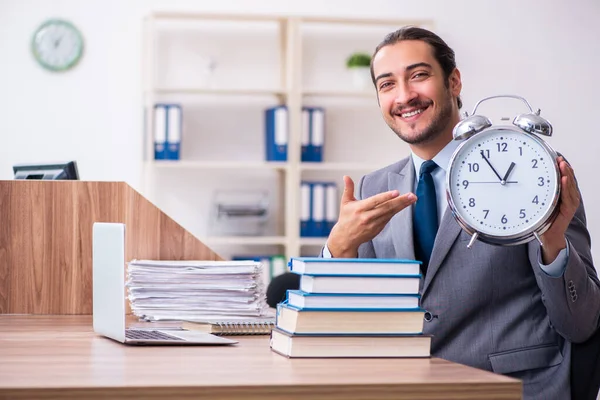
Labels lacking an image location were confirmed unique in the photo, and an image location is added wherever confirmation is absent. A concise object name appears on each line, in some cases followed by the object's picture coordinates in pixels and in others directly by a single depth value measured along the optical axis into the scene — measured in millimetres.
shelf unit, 7100
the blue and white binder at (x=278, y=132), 7112
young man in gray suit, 3915
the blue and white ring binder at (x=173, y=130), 7068
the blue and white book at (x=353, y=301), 3149
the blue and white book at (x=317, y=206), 7183
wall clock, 7301
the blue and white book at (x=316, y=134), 7211
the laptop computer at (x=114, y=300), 3598
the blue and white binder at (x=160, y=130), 7068
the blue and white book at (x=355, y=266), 3171
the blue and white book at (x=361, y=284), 3154
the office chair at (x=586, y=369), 4153
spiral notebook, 4054
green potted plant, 7333
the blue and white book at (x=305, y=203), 7183
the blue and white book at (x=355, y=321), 3127
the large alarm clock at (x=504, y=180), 3526
